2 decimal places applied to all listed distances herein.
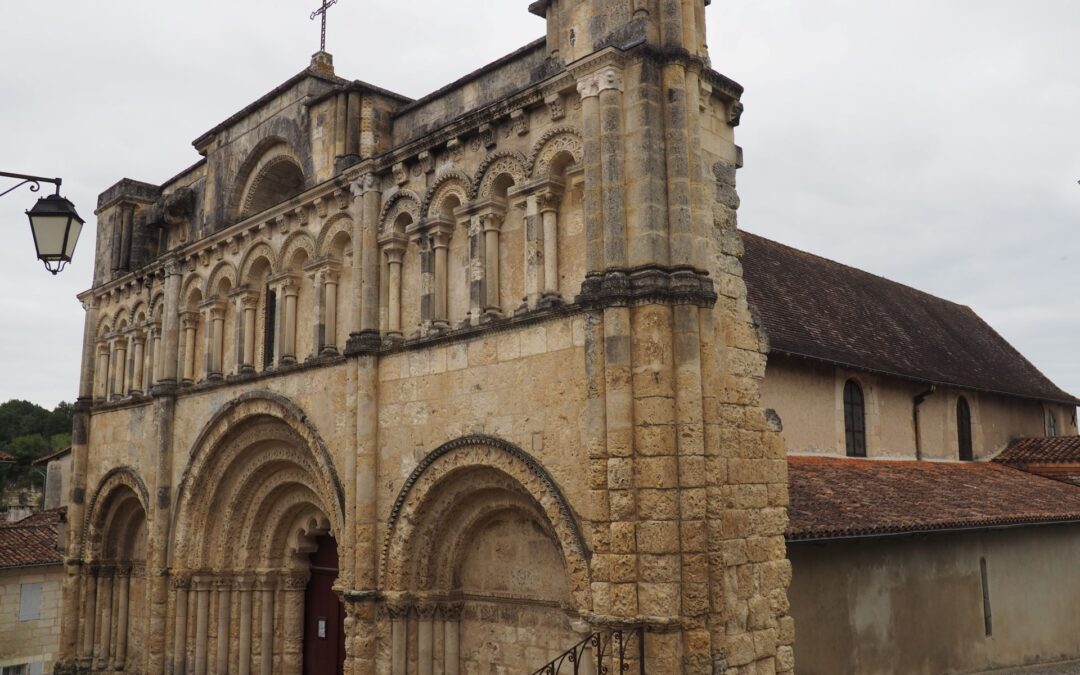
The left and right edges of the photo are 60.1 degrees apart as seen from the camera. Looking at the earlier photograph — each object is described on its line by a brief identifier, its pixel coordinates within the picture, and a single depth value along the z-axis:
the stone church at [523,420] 9.02
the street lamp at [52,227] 7.46
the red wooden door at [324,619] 14.13
